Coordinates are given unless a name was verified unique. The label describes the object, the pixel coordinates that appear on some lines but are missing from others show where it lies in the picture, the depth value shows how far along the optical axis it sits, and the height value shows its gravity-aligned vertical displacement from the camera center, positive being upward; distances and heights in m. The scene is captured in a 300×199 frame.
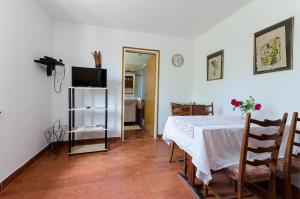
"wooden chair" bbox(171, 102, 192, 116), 2.78 -0.22
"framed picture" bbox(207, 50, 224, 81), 3.00 +0.66
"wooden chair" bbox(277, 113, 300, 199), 1.34 -0.62
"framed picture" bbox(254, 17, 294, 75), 1.84 +0.65
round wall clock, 3.87 +0.94
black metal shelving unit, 2.77 -0.84
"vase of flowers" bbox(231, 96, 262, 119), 2.01 -0.09
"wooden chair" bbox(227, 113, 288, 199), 1.27 -0.56
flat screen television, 2.78 +0.37
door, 3.94 +0.08
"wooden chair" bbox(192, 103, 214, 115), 2.76 -0.20
